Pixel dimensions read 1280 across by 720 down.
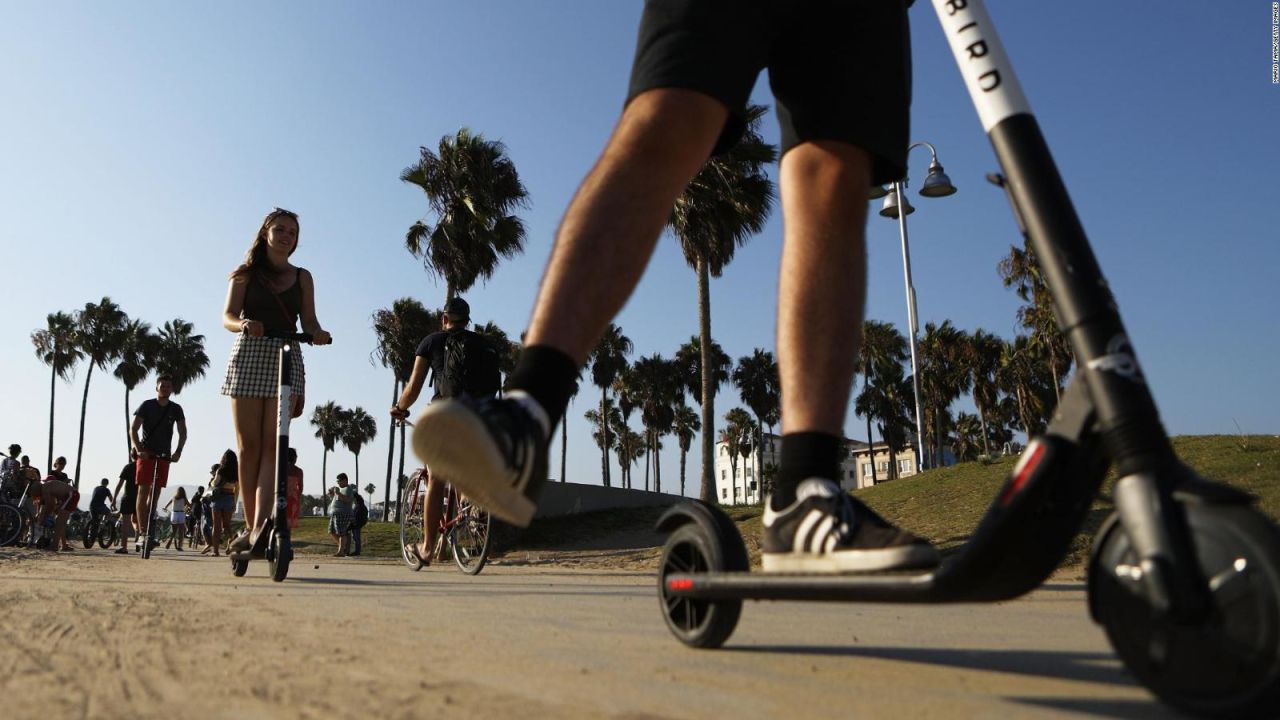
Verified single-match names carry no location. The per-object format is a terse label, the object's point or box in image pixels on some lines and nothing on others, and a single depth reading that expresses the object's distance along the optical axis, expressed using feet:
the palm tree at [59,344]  153.69
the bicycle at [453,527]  21.20
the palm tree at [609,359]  168.86
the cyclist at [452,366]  20.24
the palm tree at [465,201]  81.46
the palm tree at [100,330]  153.07
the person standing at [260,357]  15.55
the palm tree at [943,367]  168.25
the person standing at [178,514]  58.34
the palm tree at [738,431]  231.09
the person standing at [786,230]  4.24
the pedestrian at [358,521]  51.37
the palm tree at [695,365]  190.70
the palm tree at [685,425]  227.40
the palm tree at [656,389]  190.70
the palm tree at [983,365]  167.53
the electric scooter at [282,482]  14.87
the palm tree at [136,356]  159.22
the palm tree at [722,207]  73.46
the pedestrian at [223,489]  38.22
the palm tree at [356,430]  244.01
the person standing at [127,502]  38.83
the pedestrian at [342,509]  48.49
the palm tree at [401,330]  128.36
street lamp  58.23
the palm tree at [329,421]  242.17
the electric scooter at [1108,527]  2.92
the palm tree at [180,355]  164.35
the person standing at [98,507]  53.16
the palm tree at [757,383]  198.29
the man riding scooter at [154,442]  28.53
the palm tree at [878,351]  186.29
